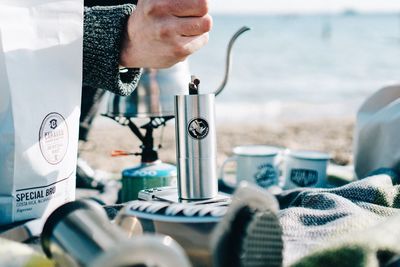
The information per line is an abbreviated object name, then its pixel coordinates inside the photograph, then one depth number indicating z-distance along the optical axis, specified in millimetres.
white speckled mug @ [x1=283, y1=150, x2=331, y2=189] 1731
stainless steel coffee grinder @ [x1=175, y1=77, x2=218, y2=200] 1167
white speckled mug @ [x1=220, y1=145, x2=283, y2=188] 1739
